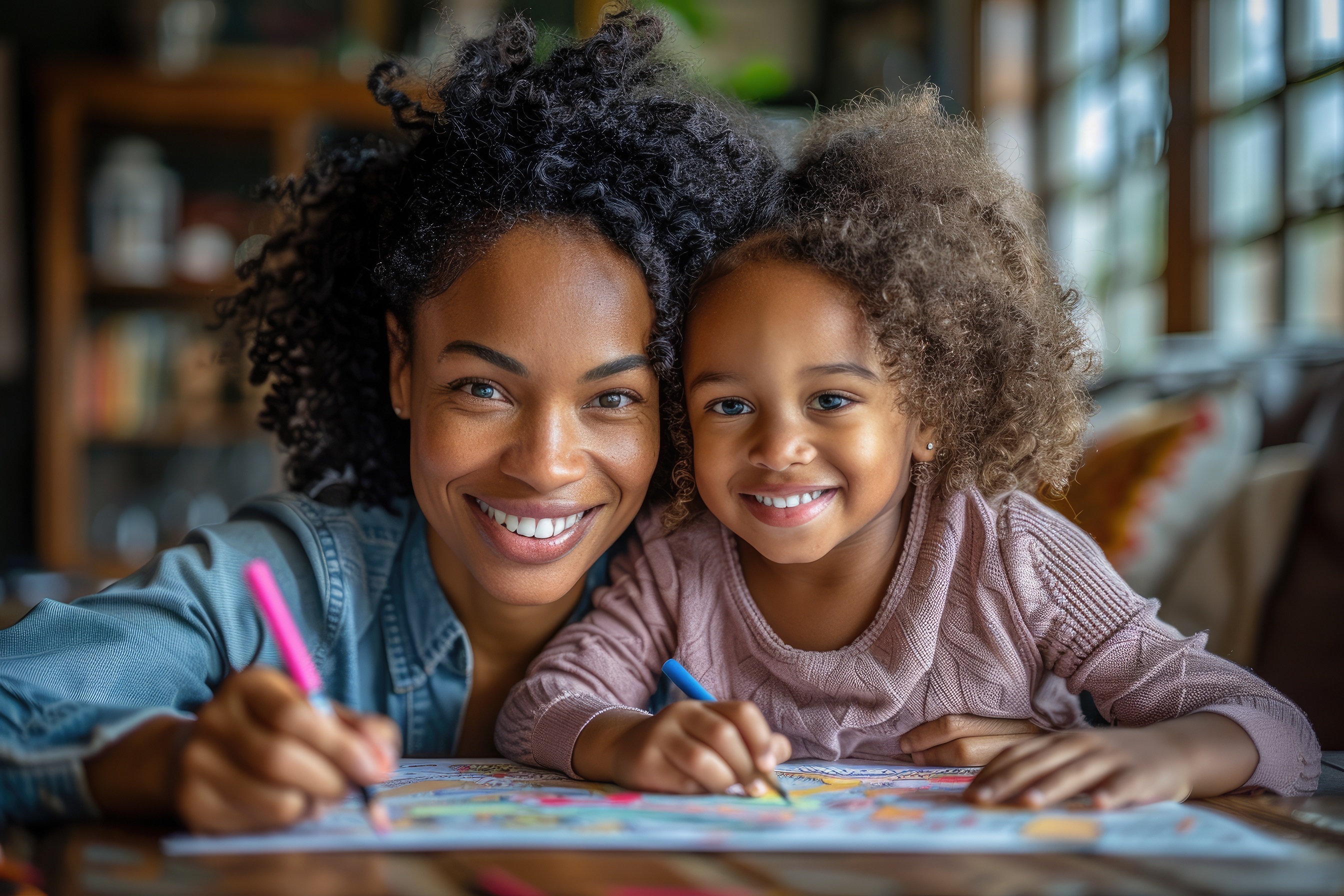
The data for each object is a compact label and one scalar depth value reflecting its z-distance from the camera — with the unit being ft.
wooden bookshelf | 11.22
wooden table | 1.88
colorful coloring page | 2.14
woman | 3.29
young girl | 3.23
